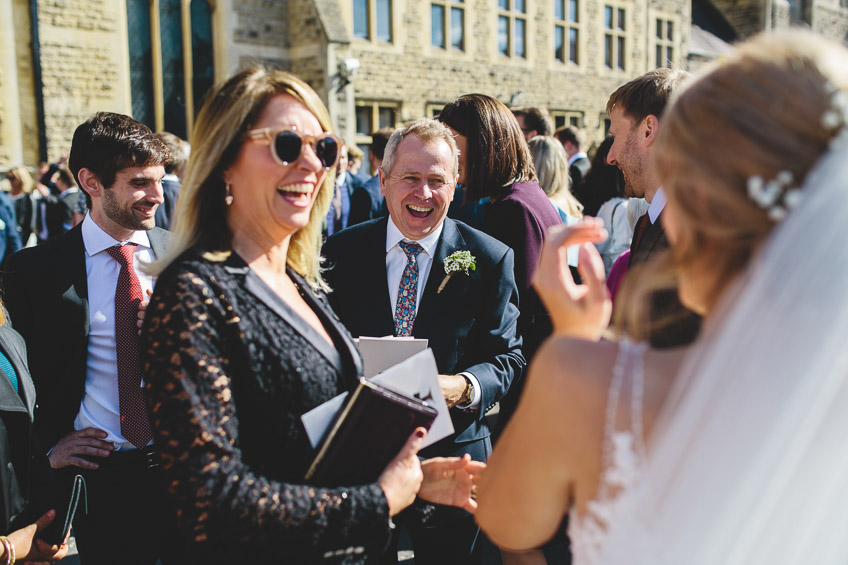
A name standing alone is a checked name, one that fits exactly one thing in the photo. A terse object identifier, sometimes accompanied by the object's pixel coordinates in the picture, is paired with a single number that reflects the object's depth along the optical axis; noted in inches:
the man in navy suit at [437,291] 108.7
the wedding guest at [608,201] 207.2
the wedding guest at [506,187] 141.9
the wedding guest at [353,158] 388.8
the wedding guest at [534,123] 257.9
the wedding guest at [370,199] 274.2
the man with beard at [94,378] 104.7
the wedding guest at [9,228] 317.6
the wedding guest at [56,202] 358.0
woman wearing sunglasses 59.7
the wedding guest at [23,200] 378.9
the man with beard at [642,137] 112.6
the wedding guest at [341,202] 294.7
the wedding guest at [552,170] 206.1
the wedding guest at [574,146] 321.7
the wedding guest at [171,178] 208.2
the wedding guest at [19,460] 85.6
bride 44.4
